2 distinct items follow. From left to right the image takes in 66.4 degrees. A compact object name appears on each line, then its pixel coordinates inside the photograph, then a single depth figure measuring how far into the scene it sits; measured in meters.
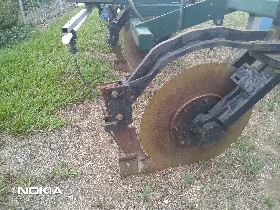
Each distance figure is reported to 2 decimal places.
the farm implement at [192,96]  1.58
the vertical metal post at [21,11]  5.38
